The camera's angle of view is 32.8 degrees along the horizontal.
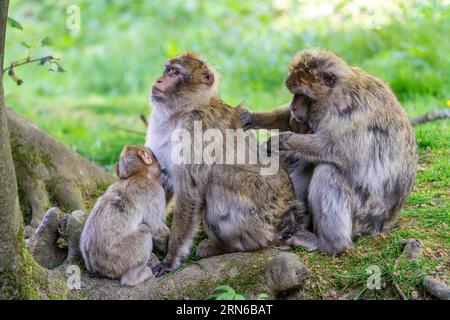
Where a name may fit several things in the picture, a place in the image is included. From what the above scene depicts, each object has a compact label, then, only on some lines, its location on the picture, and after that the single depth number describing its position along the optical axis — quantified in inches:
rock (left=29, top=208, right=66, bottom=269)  255.0
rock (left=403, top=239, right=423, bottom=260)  239.6
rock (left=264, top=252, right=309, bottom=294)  227.0
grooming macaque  251.3
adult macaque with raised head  247.4
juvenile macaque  230.2
